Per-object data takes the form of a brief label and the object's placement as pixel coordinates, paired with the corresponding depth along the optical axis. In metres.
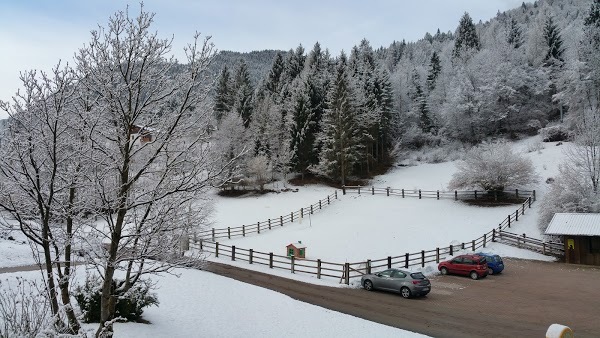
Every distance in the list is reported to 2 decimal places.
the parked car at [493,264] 22.42
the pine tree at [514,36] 72.44
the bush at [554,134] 49.54
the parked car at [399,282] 17.44
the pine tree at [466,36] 78.94
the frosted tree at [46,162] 7.49
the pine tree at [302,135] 55.59
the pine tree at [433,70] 73.82
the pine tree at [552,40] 61.12
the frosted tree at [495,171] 37.03
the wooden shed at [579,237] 24.94
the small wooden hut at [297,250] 26.25
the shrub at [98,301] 11.05
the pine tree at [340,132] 51.50
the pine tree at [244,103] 66.61
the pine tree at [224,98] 72.25
